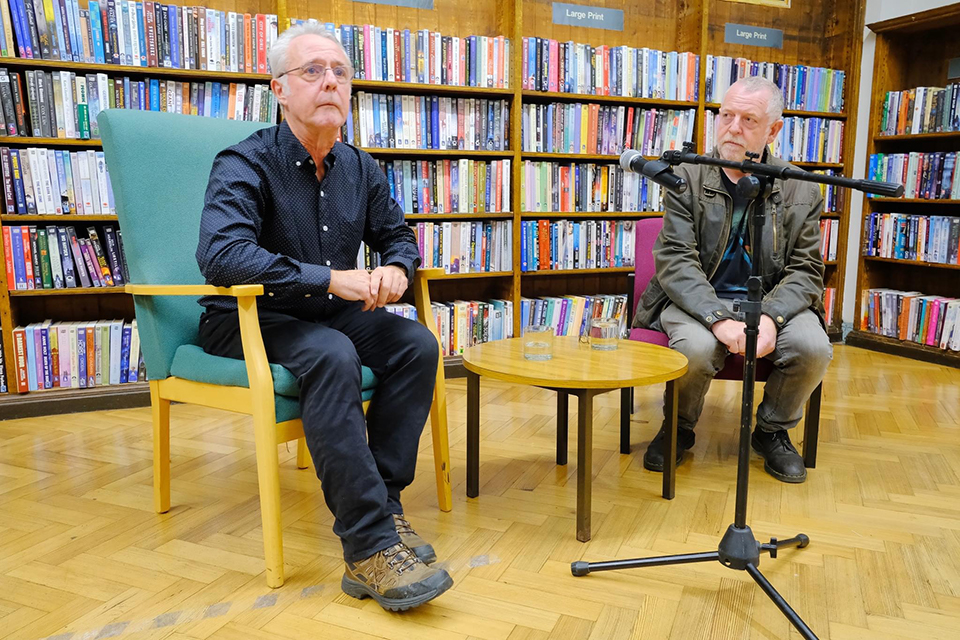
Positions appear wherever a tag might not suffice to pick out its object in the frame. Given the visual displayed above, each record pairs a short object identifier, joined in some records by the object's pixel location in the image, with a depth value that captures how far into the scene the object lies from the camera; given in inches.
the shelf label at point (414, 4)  132.8
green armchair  60.0
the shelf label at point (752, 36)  158.1
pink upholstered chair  84.9
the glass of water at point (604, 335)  80.4
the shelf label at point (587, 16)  144.2
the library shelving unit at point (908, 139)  150.5
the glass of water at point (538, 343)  75.8
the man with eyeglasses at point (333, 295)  57.1
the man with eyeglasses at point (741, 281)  82.0
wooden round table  66.7
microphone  50.3
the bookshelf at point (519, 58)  119.6
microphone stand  49.1
